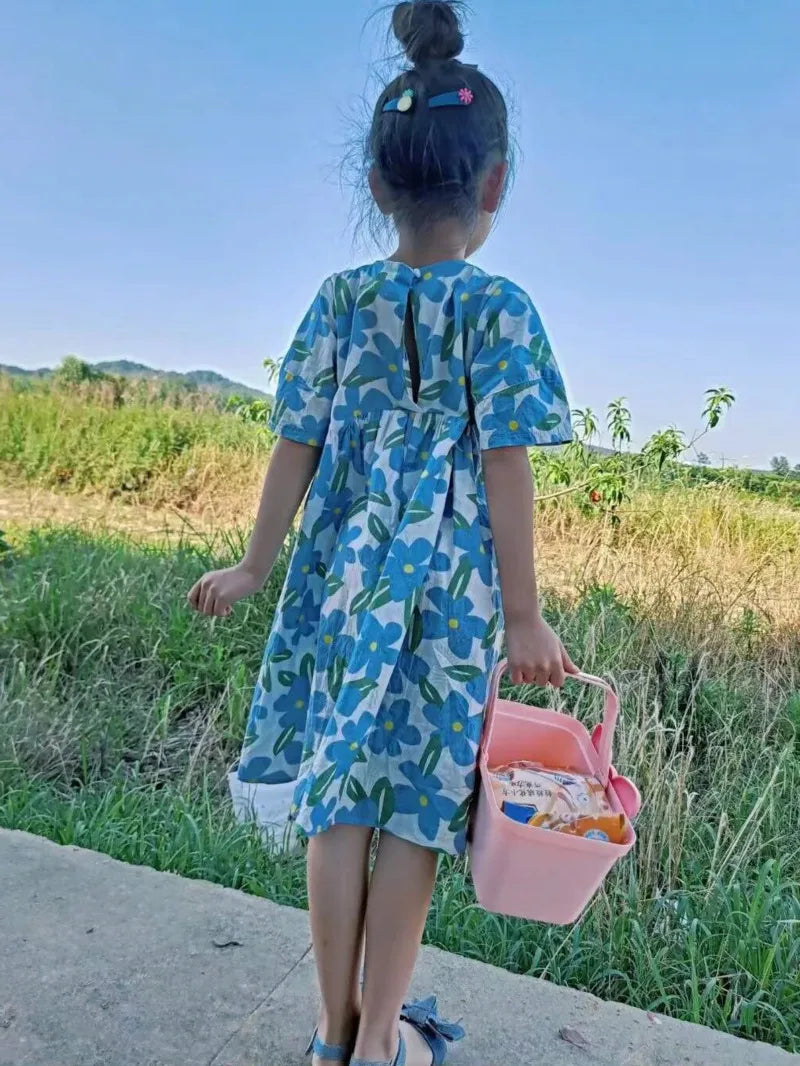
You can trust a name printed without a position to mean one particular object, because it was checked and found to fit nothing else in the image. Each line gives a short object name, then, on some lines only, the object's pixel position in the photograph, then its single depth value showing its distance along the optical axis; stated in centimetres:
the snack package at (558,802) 120
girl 126
